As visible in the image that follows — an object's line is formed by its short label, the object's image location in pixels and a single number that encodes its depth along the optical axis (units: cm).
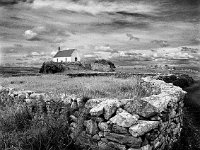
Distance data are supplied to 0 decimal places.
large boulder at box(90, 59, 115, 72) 3544
